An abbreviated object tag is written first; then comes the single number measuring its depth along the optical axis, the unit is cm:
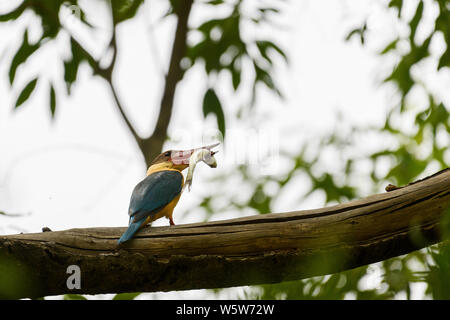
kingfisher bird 315
